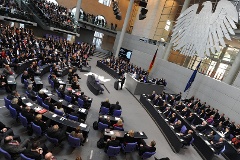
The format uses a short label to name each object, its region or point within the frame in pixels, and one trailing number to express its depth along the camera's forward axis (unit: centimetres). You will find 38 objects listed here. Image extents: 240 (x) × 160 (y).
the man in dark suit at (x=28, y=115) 658
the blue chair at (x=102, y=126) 779
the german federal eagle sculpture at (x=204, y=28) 1294
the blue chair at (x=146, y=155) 673
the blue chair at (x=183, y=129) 942
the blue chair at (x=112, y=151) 628
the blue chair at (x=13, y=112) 681
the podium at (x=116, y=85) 1541
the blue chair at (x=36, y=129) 615
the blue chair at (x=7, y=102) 709
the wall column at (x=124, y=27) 2772
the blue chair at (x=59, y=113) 764
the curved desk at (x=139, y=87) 1527
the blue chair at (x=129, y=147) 685
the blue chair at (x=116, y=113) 962
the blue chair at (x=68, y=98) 969
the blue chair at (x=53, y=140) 614
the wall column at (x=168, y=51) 2212
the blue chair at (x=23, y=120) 647
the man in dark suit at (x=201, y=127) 998
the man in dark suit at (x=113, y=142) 648
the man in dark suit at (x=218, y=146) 846
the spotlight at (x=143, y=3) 1712
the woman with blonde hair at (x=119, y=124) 774
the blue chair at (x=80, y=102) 963
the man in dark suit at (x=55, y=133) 613
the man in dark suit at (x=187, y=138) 861
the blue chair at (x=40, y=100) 828
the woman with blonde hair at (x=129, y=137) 705
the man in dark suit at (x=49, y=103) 792
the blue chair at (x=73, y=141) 621
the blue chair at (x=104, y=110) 952
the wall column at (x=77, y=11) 2702
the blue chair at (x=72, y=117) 767
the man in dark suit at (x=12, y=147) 502
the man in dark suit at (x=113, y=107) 982
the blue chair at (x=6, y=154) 459
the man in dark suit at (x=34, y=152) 477
